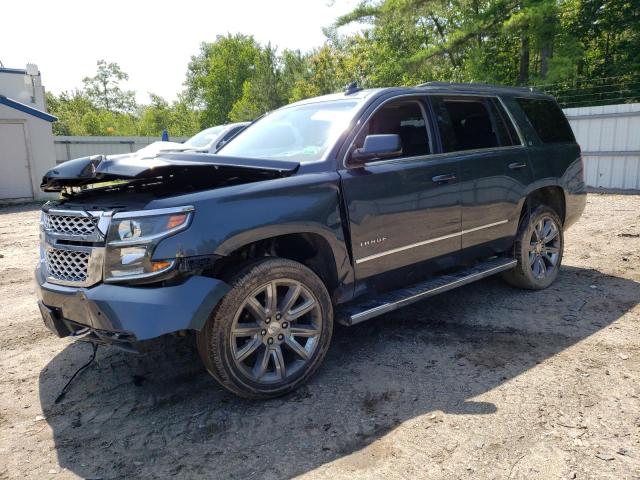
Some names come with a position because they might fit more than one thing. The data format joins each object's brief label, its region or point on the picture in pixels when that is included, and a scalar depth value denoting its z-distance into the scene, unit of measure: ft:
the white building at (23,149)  52.08
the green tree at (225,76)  219.41
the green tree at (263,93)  163.63
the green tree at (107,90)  237.25
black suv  9.04
